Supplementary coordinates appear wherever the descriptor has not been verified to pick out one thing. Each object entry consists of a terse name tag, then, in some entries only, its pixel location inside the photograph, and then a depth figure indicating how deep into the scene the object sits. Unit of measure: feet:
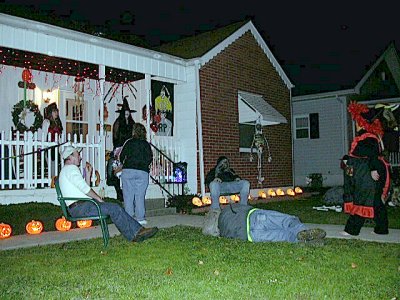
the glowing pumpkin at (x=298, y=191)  49.65
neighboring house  67.87
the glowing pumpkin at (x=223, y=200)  37.28
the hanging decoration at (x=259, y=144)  45.90
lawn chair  20.61
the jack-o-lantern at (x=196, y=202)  36.34
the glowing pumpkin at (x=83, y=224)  27.96
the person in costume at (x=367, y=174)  22.44
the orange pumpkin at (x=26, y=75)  36.66
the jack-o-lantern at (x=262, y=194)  44.66
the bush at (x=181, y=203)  35.77
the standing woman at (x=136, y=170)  26.53
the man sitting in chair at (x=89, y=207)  20.89
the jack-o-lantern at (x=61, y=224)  26.78
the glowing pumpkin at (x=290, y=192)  47.63
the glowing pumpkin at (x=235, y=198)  39.11
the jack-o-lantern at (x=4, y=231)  24.35
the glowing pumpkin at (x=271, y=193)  46.01
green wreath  35.04
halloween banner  41.11
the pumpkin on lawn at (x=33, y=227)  25.80
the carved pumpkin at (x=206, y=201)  37.73
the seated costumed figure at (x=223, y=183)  28.96
